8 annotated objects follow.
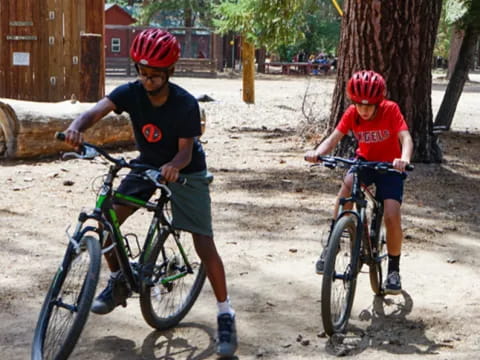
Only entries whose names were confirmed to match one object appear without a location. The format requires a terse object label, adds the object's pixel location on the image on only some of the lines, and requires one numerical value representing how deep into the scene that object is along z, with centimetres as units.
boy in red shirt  499
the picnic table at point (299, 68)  4297
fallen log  1027
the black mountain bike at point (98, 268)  384
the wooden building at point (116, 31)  5075
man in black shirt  410
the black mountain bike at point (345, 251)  455
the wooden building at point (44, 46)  1522
